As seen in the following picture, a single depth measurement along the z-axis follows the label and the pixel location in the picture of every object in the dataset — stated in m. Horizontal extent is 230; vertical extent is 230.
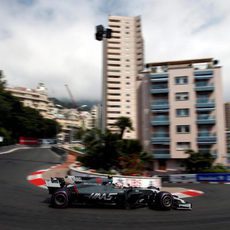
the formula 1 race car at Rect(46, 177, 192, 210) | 10.83
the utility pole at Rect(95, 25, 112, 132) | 14.70
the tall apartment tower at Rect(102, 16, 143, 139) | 115.19
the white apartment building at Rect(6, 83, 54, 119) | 130.50
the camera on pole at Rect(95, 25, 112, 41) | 14.69
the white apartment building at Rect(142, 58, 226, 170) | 47.44
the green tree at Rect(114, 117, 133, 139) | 44.46
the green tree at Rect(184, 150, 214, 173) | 38.69
